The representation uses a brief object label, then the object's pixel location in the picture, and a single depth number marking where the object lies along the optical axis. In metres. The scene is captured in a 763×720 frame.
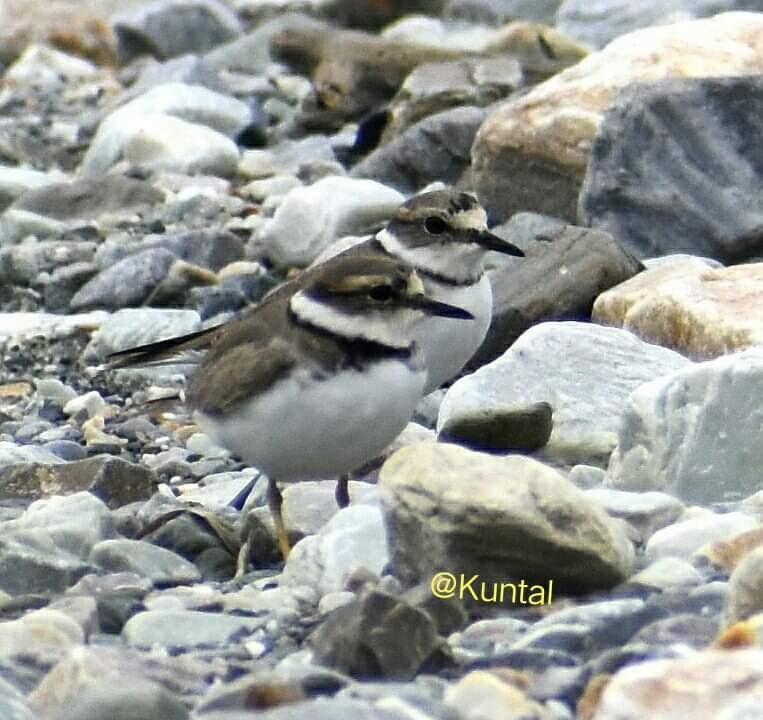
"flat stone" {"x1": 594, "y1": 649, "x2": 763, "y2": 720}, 6.48
